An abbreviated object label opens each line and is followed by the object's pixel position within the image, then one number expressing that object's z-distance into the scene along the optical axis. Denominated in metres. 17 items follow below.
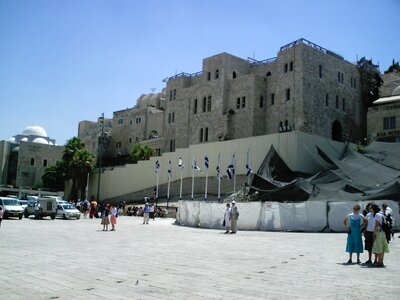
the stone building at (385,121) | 47.91
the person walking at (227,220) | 22.67
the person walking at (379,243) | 11.13
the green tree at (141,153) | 67.06
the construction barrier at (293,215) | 24.08
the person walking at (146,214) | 30.53
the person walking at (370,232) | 11.88
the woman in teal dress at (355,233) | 11.68
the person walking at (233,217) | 22.69
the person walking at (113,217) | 23.88
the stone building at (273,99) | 53.03
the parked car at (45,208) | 35.03
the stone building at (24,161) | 82.81
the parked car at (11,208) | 32.47
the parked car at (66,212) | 35.81
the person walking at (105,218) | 23.57
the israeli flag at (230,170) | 38.19
